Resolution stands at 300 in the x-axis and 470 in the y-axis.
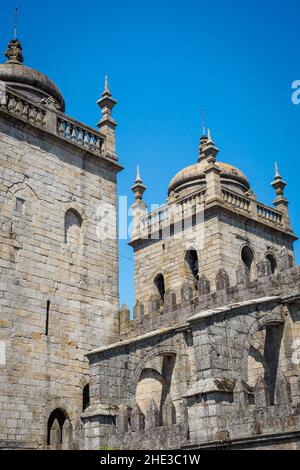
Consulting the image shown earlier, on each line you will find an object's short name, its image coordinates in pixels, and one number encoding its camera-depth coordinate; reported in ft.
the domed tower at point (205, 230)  86.17
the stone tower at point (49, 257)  59.72
